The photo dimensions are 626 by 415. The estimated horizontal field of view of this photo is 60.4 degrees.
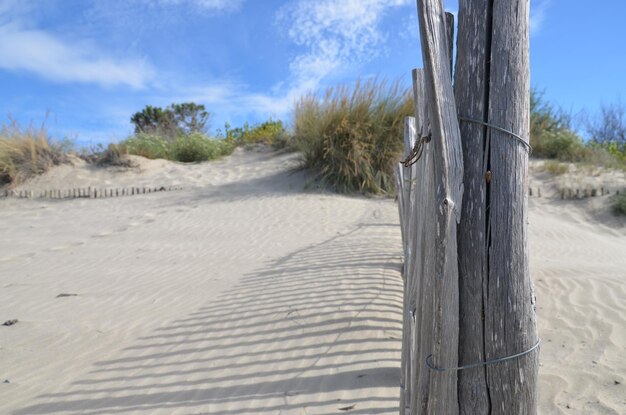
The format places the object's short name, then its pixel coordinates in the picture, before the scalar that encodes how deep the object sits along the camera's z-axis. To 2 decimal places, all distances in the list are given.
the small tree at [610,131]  21.95
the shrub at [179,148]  16.11
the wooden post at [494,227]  1.99
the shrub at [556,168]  13.27
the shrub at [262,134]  16.92
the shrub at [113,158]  14.68
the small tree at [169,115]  28.44
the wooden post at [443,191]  1.93
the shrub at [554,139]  14.70
